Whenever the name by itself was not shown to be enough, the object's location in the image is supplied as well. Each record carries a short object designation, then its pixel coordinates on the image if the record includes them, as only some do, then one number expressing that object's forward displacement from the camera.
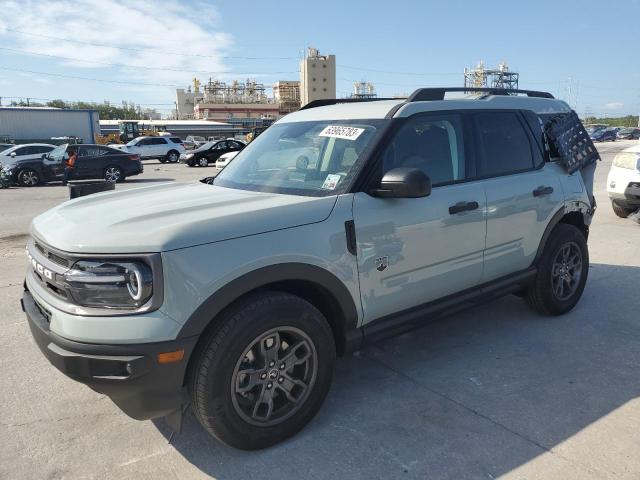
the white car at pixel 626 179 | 8.23
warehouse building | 45.16
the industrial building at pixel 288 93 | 126.81
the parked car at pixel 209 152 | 27.11
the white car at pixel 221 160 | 22.02
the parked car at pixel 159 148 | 31.89
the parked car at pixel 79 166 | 18.34
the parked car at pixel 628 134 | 60.94
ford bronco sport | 2.34
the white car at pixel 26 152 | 19.71
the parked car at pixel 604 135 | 54.34
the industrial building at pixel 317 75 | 127.56
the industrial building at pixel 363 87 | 109.18
